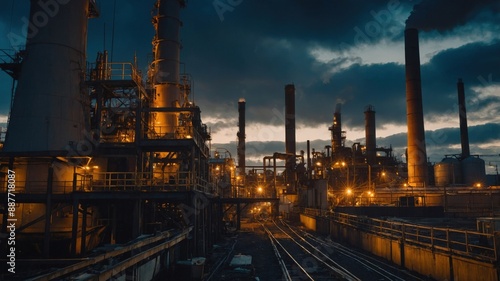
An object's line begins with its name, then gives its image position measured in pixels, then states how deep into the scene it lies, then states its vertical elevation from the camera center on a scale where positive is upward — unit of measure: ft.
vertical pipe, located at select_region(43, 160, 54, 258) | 75.77 -3.64
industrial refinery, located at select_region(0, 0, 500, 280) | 56.85 -1.07
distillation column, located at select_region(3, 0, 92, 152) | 85.56 +23.42
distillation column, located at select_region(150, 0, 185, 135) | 127.95 +41.47
